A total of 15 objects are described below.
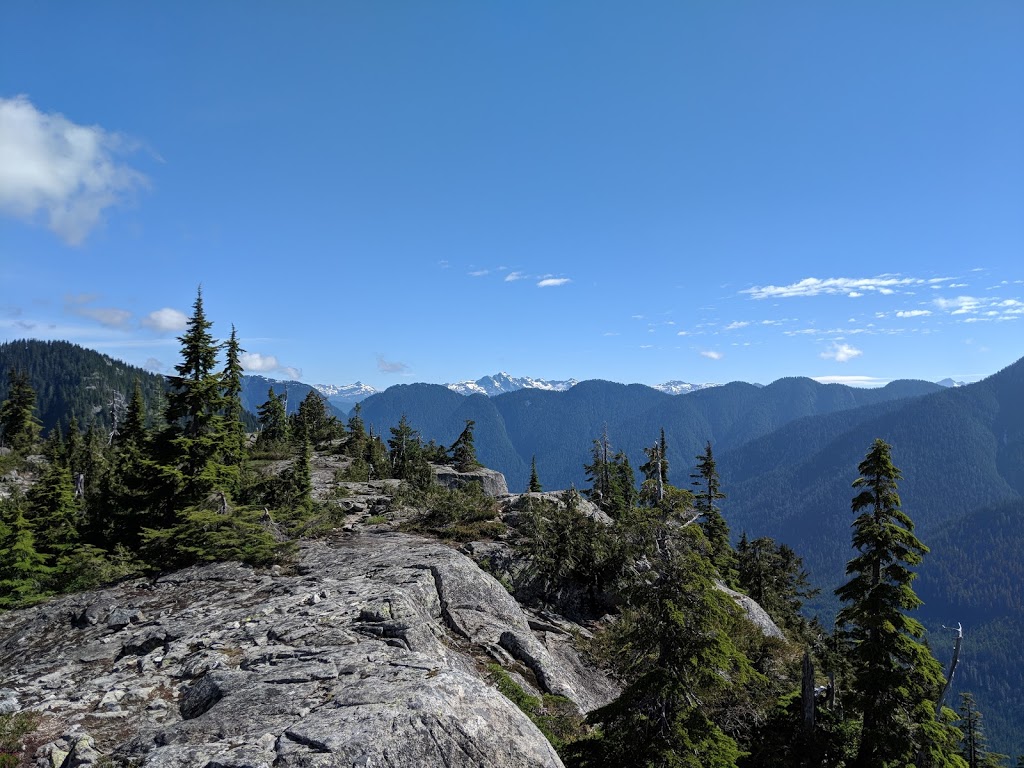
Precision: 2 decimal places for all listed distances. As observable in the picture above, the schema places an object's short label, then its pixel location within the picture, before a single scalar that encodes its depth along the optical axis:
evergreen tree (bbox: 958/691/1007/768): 32.94
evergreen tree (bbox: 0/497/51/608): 18.38
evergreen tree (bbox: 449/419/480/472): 64.21
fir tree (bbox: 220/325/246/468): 23.86
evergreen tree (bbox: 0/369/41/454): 60.56
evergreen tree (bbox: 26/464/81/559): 22.50
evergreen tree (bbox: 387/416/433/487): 42.93
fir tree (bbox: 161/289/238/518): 21.84
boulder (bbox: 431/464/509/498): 54.55
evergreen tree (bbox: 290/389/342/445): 67.94
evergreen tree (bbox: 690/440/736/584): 42.72
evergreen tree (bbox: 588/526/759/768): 11.54
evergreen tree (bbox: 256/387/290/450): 60.11
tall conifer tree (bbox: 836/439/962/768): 16.88
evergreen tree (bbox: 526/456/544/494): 59.02
